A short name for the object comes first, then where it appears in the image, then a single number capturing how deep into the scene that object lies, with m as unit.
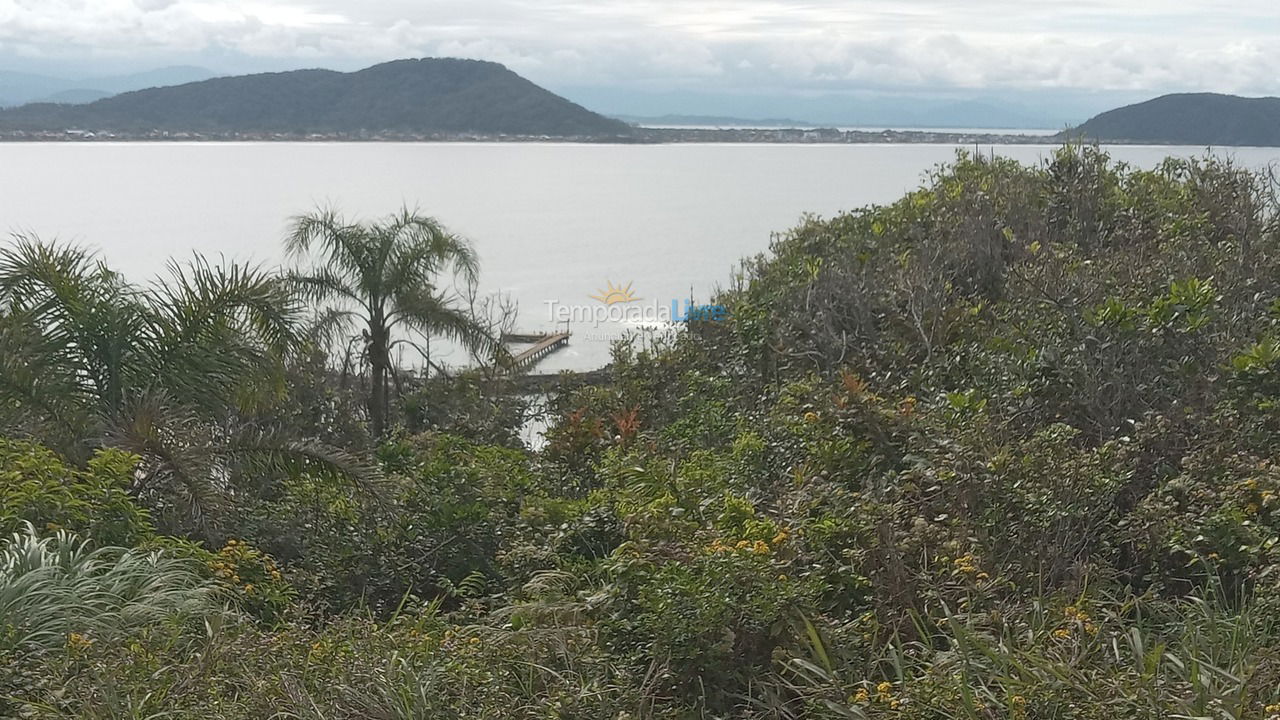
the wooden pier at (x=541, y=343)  44.22
